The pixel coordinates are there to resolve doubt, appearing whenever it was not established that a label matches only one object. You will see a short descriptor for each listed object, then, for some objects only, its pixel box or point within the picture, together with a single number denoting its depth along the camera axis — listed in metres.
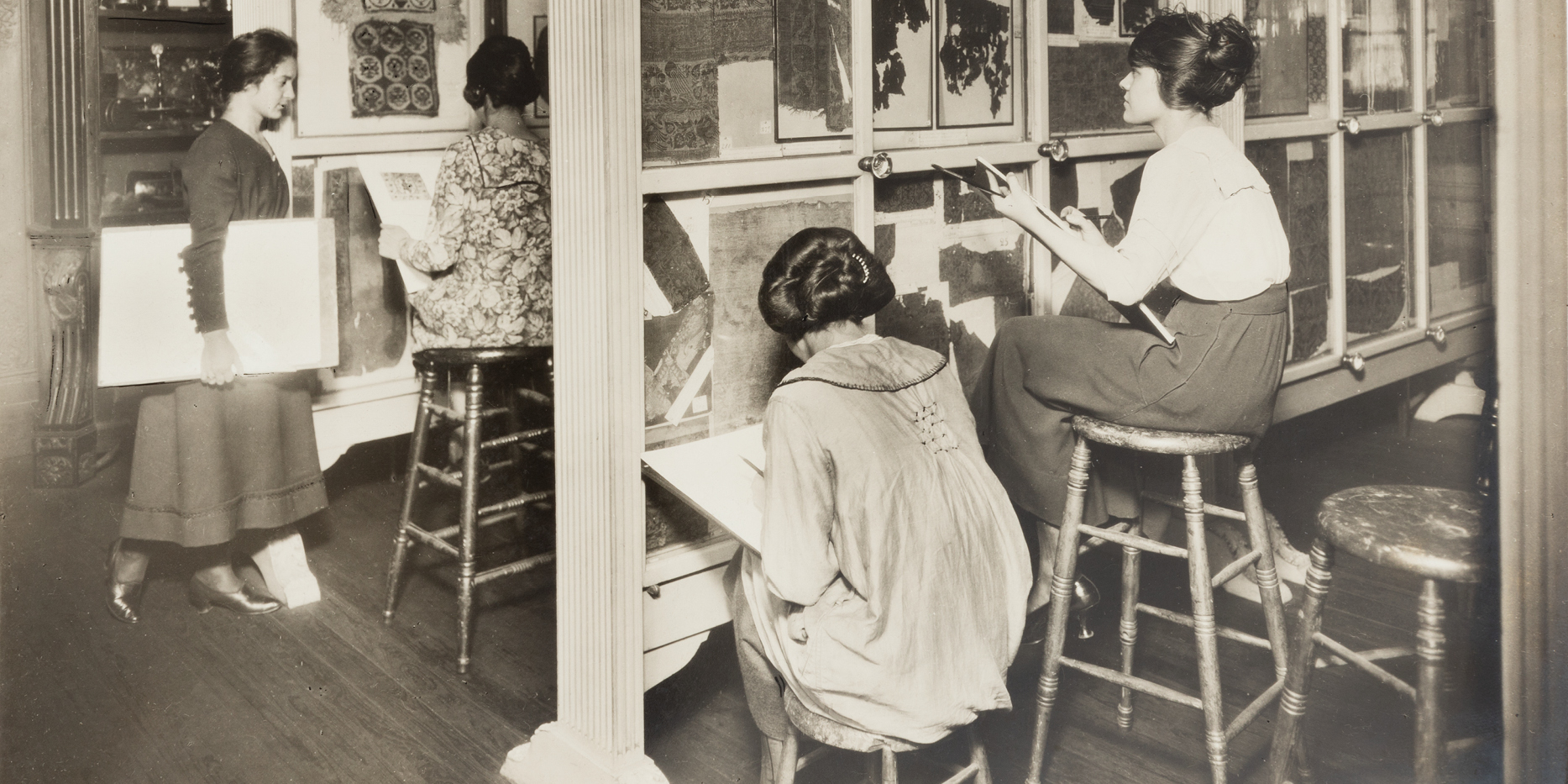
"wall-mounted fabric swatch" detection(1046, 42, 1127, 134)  2.64
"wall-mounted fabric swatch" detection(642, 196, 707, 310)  2.22
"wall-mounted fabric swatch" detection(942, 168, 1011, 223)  2.57
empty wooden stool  1.76
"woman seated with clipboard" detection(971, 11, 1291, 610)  2.01
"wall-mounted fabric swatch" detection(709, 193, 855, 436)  2.30
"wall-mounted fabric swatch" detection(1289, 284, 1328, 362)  2.59
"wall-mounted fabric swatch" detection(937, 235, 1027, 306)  2.60
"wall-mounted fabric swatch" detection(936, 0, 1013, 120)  2.51
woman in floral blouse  3.35
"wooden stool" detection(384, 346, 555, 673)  3.22
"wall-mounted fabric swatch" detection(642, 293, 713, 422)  2.28
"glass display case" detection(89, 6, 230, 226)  2.63
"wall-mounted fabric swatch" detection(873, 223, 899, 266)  2.50
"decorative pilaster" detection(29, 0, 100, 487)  2.41
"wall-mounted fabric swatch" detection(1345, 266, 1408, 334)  2.31
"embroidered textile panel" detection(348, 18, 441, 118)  4.25
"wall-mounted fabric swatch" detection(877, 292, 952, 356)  2.53
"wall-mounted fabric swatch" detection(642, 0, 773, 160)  2.19
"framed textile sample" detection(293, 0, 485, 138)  4.11
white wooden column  2.13
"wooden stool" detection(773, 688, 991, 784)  2.01
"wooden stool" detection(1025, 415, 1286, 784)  2.11
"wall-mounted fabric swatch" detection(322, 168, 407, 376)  4.31
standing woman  2.86
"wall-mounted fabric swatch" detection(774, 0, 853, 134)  2.30
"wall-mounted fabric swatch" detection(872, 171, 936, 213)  2.49
